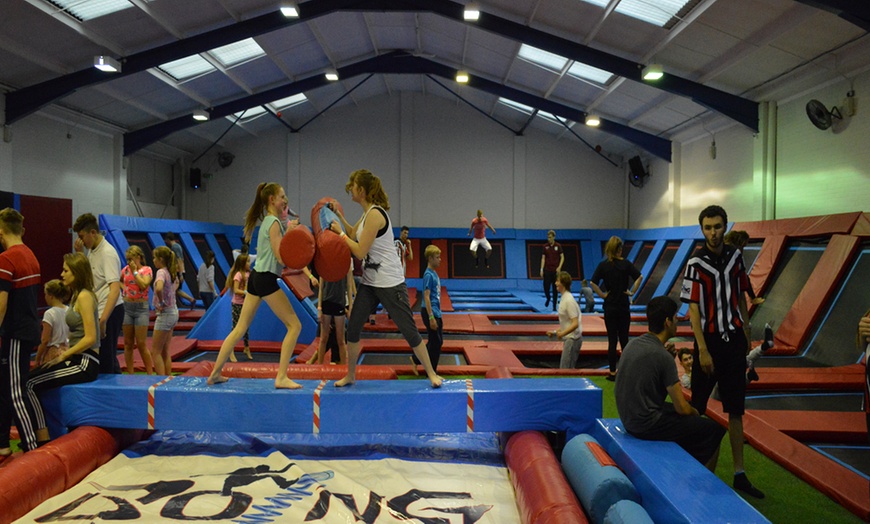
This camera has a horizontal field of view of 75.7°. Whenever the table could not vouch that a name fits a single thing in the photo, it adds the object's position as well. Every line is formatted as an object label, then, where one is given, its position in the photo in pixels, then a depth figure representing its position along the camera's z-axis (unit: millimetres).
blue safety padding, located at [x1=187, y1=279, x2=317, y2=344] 7223
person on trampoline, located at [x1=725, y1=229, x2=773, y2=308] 6374
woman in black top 5227
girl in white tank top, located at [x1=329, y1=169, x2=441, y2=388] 3352
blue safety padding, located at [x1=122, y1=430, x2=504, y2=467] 3578
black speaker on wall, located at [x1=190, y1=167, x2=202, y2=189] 15961
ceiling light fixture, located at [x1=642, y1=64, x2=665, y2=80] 8453
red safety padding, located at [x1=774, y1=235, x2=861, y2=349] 6605
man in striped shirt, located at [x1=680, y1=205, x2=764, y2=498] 3027
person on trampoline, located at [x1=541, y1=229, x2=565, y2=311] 10305
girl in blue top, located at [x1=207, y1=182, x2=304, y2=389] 3426
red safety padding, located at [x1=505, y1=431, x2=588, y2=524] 2430
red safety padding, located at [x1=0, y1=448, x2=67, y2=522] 2624
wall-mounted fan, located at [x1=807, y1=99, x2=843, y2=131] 7562
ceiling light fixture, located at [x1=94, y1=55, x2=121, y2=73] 8539
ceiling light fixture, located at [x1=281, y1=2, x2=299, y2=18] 8734
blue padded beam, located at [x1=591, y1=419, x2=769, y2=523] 2090
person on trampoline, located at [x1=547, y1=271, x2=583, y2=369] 5316
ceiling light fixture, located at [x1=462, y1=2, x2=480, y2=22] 8789
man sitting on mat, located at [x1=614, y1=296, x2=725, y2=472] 2766
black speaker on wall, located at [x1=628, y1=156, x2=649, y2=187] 14391
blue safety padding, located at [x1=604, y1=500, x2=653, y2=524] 2135
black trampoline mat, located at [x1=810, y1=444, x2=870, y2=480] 3428
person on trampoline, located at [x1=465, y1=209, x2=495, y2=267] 12531
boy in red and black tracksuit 3242
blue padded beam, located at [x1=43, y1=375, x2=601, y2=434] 3439
